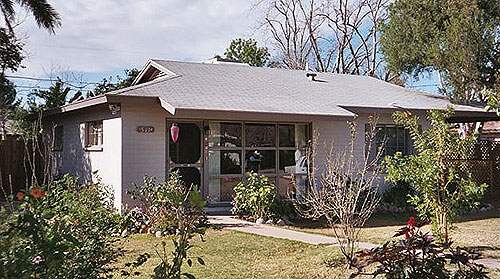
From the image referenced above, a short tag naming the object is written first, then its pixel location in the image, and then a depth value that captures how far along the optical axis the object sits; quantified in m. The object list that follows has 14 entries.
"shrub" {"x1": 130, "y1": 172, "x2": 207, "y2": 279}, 3.79
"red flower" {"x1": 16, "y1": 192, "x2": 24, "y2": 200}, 4.06
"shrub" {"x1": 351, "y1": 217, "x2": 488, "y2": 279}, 3.85
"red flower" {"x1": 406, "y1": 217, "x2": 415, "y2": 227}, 4.62
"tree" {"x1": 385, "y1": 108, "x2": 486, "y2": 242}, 7.62
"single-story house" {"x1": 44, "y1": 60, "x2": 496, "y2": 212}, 11.43
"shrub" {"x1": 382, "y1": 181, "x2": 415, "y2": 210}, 13.55
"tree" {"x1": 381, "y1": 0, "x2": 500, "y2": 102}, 15.95
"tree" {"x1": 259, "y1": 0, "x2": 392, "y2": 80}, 32.16
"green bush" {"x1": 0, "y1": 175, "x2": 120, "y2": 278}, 3.45
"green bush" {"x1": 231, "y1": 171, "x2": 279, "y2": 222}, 11.14
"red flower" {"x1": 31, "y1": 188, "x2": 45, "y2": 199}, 3.97
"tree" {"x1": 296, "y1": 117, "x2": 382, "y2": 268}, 6.87
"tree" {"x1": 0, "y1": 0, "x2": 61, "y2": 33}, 17.94
